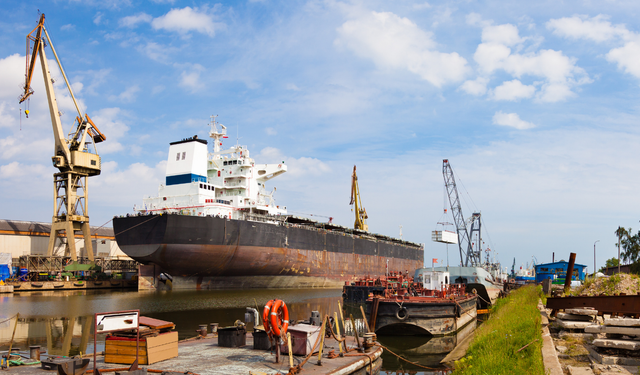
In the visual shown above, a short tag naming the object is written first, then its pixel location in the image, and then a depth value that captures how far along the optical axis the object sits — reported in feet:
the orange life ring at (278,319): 32.71
